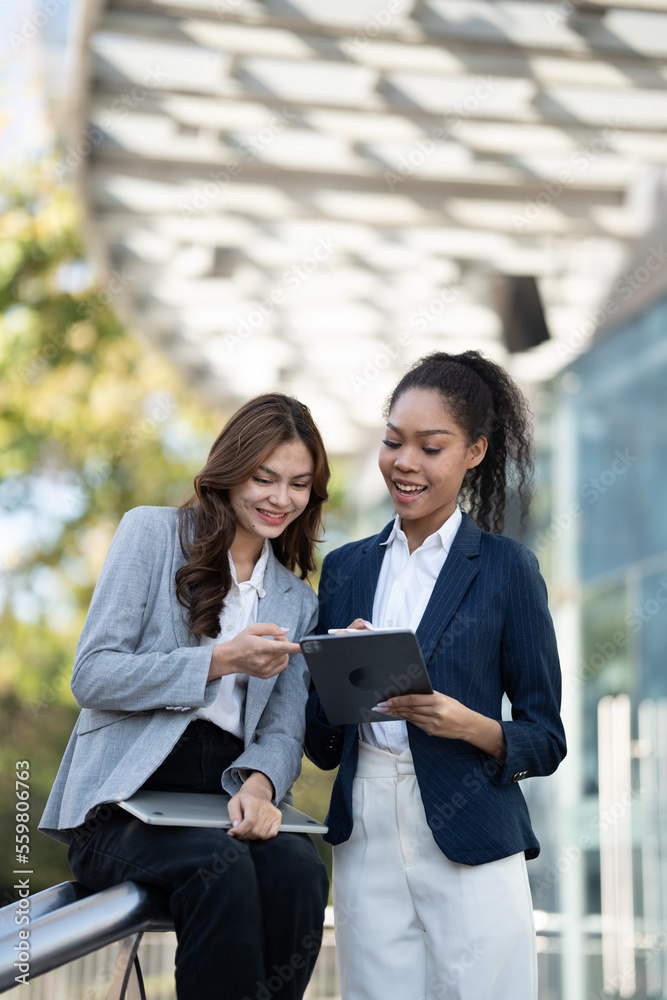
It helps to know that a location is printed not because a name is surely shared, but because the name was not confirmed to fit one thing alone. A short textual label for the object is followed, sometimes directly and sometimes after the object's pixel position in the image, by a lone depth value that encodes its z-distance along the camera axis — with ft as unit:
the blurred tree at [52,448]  41.24
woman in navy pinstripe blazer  7.44
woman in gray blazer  6.86
